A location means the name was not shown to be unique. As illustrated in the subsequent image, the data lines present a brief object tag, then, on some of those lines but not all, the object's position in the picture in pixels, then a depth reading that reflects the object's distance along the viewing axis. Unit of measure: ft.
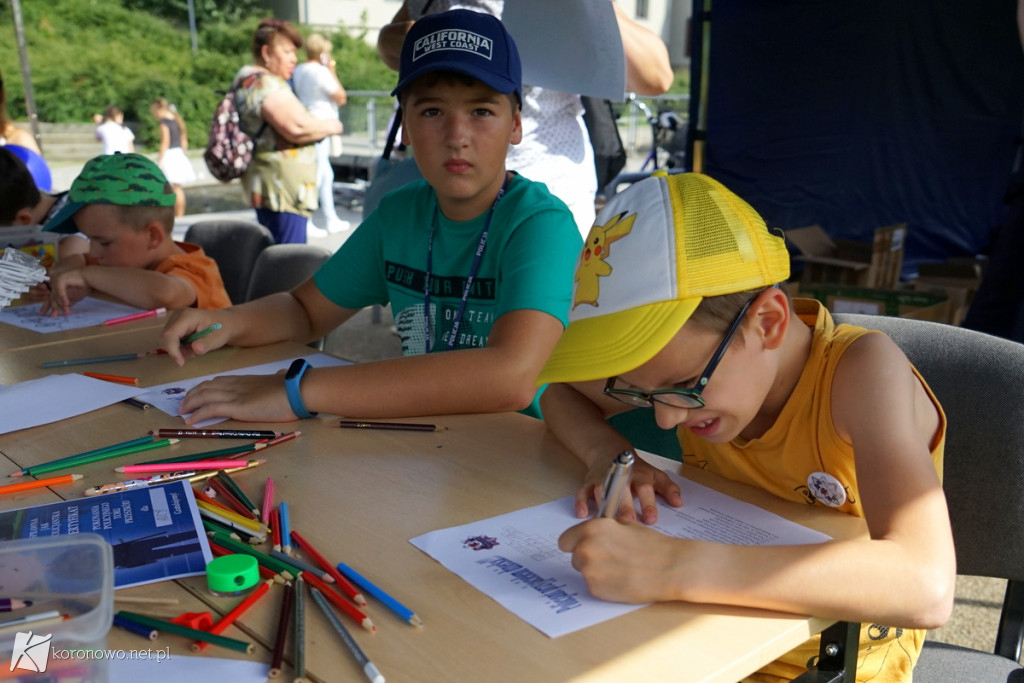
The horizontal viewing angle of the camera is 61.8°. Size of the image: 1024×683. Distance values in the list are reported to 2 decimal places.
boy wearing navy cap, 5.00
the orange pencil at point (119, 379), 5.65
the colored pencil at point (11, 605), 2.41
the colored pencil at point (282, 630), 2.67
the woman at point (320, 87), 22.31
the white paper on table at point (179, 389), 5.20
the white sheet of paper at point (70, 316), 7.39
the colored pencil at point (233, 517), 3.53
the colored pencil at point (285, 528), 3.38
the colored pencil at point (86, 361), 6.15
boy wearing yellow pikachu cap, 3.03
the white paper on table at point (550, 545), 2.99
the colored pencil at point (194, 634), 2.76
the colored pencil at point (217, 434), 4.66
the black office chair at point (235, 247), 10.40
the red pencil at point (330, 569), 3.00
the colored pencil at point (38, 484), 4.00
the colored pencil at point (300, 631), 2.63
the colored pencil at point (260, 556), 3.20
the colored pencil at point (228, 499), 3.71
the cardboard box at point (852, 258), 16.25
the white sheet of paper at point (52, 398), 4.95
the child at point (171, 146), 31.65
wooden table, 2.69
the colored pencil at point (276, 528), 3.47
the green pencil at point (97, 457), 4.18
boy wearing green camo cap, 7.91
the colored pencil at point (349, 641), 2.59
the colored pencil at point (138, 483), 3.95
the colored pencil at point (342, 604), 2.85
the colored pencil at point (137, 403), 5.19
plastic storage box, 2.20
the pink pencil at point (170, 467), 4.18
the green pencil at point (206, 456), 4.34
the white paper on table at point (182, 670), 2.63
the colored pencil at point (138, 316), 7.46
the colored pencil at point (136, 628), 2.85
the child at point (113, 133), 35.35
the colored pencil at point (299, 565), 3.16
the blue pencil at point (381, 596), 2.89
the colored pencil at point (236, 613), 2.79
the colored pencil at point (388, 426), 4.81
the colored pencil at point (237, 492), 3.75
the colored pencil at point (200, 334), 6.15
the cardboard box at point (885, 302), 13.92
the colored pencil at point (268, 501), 3.69
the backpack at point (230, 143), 15.67
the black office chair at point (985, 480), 4.44
